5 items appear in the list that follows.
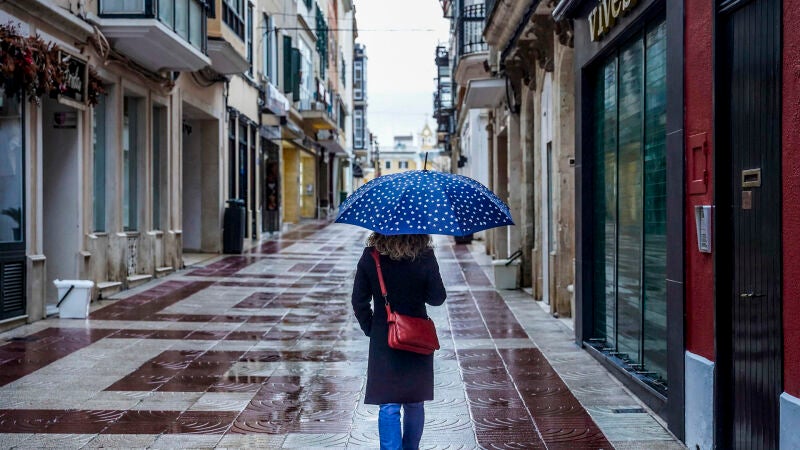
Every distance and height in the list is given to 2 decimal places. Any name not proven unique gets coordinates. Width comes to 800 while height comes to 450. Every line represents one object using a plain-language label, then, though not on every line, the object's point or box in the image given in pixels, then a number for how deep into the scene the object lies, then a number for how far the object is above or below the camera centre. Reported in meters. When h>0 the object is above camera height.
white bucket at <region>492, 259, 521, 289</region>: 14.24 -0.97
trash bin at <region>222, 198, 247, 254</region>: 20.95 -0.28
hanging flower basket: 9.34 +1.82
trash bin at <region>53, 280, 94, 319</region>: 10.71 -1.01
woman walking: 4.41 -0.48
